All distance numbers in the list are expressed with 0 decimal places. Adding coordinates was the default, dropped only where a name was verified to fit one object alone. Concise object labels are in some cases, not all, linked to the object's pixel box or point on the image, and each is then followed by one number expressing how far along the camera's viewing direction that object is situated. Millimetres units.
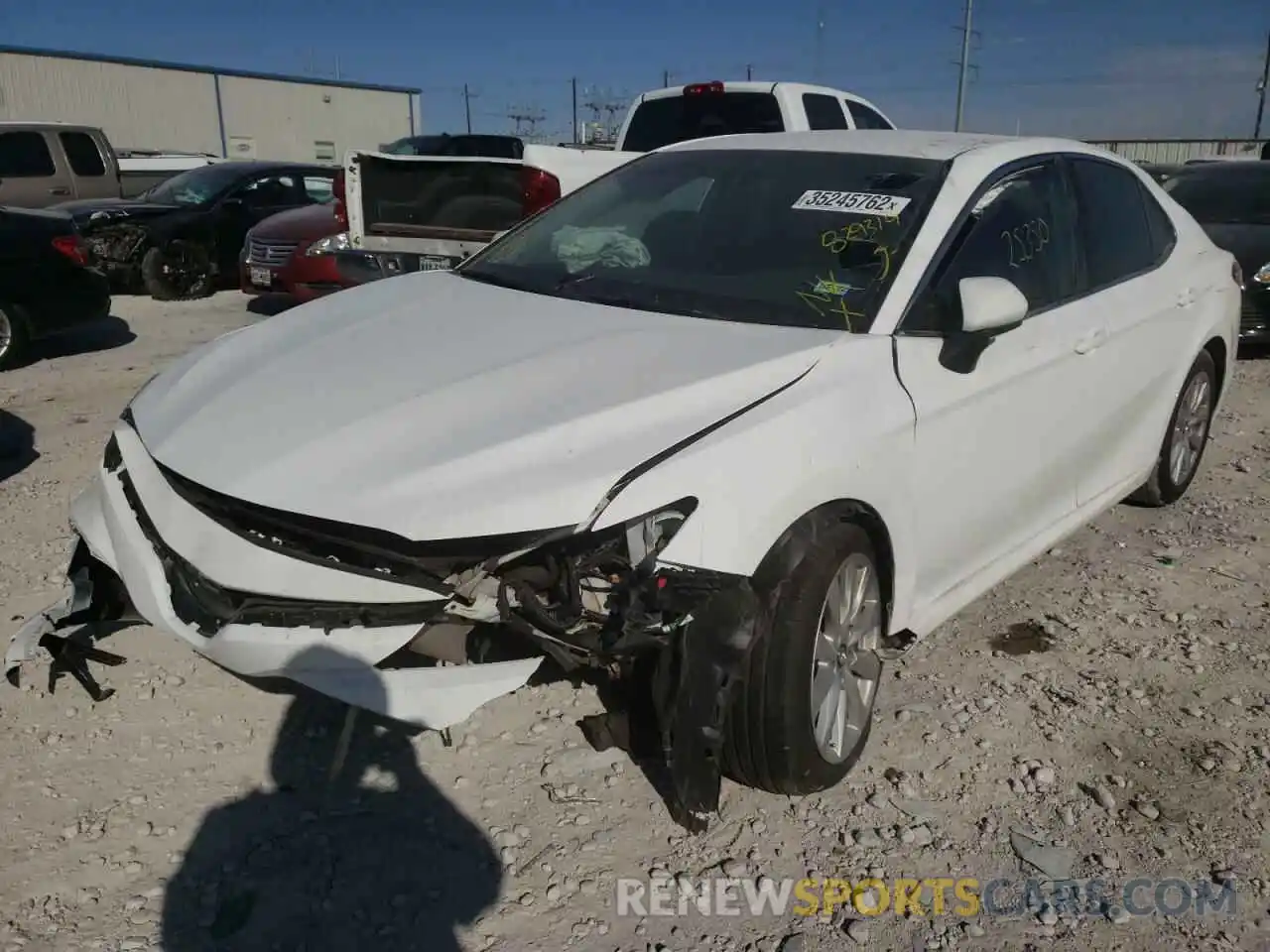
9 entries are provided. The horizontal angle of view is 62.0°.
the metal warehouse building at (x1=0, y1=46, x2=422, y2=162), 32031
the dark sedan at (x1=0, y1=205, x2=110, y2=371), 7773
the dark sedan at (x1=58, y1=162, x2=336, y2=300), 10945
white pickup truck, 6664
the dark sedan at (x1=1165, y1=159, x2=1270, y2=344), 8406
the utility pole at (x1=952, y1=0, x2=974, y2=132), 31344
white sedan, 2311
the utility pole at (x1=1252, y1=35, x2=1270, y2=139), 44281
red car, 8961
